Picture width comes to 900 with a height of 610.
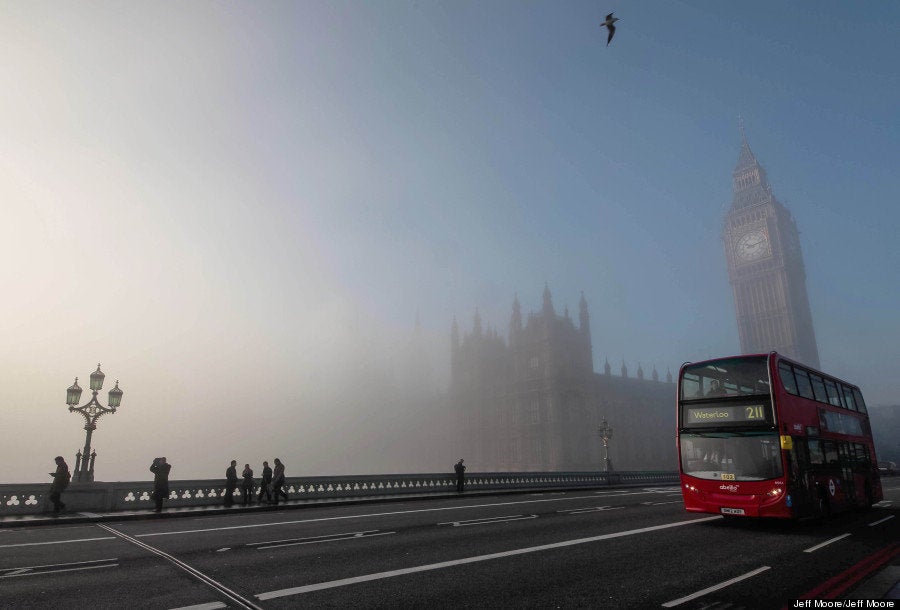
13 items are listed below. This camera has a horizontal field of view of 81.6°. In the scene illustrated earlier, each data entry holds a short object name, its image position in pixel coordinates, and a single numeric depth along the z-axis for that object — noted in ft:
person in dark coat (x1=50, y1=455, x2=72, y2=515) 57.16
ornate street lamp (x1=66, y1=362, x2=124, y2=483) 68.85
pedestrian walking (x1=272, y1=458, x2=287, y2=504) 68.39
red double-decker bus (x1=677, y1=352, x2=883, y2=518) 39.37
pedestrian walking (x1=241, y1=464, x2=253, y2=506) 68.54
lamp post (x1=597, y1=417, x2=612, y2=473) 120.94
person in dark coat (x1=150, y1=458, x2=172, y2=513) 59.89
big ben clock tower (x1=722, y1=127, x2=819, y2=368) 431.43
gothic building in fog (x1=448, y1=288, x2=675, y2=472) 267.18
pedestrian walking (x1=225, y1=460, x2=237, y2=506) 65.62
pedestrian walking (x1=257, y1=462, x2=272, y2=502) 69.27
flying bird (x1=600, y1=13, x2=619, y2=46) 39.50
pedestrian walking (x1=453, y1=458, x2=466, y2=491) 87.20
